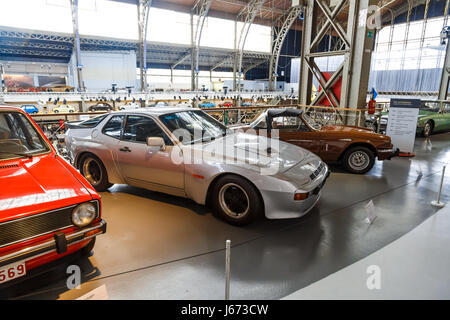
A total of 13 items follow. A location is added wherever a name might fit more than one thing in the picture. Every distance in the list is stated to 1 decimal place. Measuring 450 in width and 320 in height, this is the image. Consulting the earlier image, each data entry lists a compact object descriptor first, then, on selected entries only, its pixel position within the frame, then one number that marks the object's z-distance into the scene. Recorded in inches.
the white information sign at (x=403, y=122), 284.7
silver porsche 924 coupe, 127.0
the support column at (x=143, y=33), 1017.5
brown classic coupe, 226.2
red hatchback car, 81.4
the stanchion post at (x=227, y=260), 77.6
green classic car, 418.0
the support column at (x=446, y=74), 567.2
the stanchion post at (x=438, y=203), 163.2
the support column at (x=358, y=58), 295.3
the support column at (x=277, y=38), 1348.4
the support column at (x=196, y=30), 1120.2
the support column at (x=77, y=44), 927.6
